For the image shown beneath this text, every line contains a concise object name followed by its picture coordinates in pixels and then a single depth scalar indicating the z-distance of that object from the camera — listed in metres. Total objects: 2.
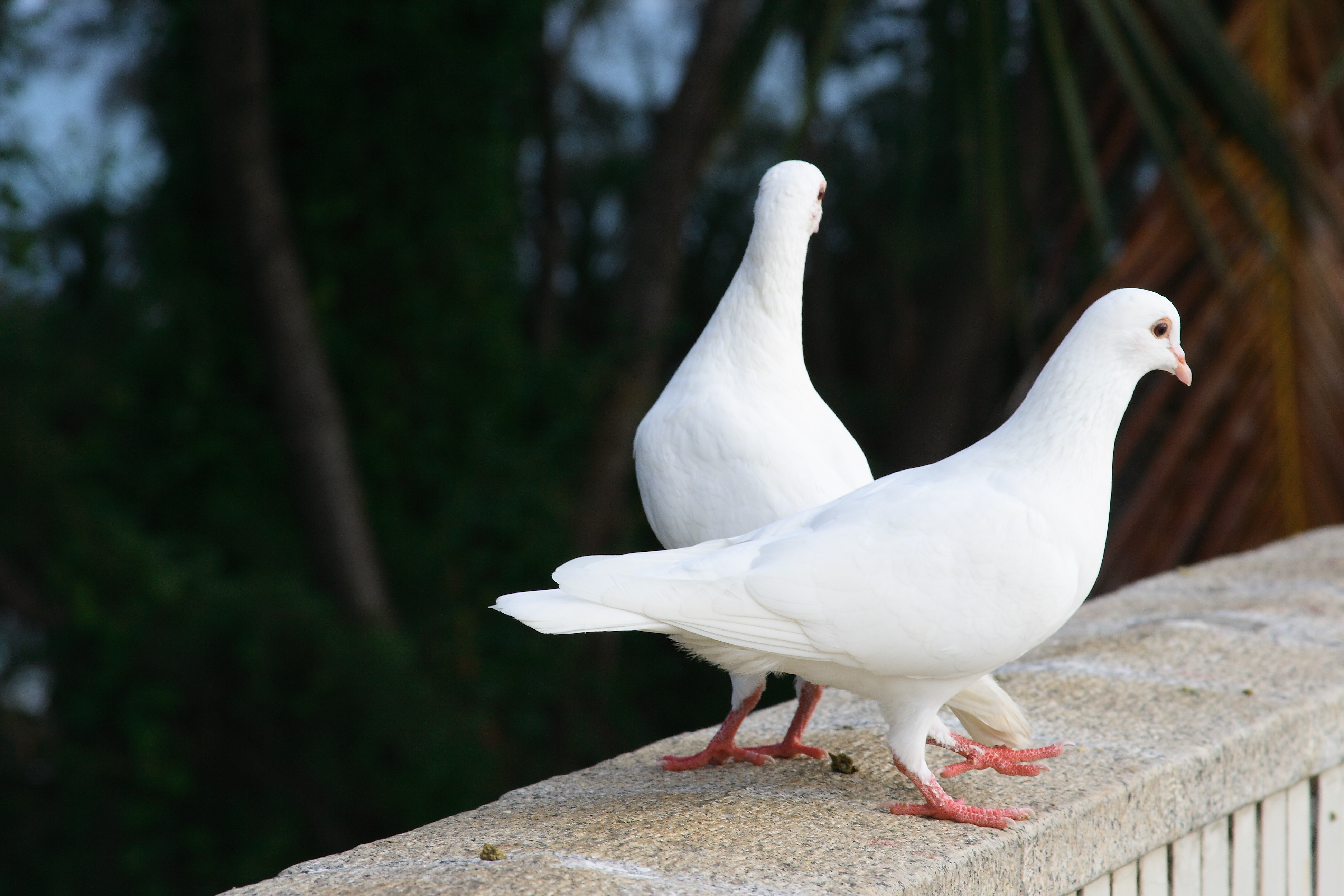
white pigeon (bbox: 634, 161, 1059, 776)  4.33
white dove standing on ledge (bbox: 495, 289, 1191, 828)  3.57
